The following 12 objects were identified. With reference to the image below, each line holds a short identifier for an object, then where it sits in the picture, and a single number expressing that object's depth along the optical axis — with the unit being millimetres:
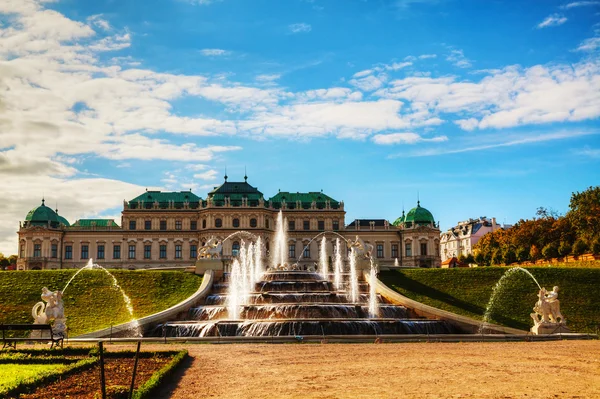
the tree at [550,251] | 70125
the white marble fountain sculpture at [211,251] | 51844
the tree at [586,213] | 63122
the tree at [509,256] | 76938
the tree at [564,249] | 67812
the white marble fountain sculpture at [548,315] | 33281
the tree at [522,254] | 75062
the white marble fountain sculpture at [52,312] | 29984
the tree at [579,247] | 65250
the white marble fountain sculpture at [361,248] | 51219
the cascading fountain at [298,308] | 33406
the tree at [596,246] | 60844
